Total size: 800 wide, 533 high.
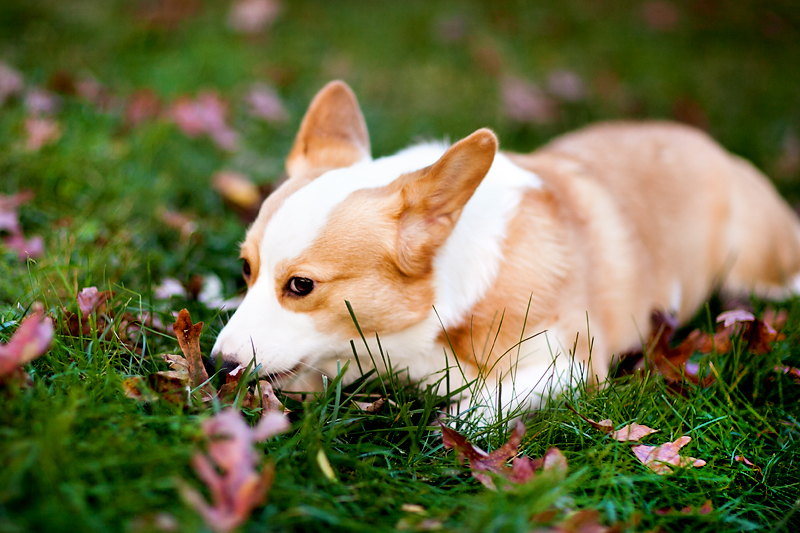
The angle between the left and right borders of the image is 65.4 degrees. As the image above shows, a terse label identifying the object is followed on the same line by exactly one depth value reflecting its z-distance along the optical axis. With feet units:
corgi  6.65
